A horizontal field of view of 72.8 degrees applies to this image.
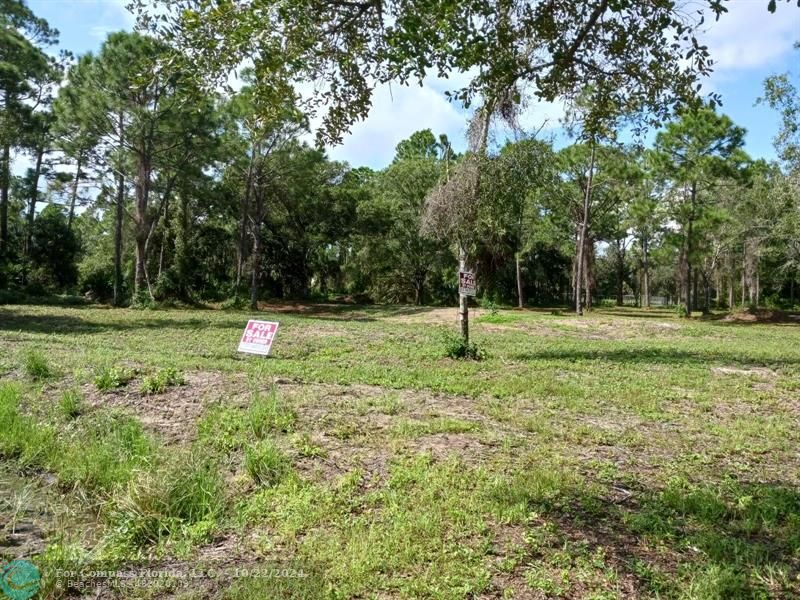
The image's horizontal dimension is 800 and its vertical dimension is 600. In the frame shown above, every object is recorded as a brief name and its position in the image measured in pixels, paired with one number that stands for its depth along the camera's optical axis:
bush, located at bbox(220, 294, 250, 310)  25.29
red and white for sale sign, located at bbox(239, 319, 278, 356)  8.78
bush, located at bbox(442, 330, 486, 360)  9.77
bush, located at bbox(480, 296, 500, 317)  21.75
